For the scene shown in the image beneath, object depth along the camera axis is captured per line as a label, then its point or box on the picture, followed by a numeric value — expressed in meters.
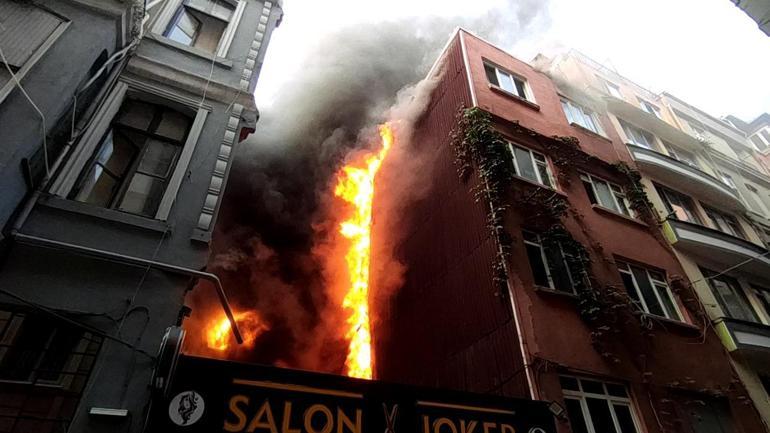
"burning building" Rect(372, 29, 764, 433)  8.52
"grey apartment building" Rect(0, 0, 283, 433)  4.50
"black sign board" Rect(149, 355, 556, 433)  4.73
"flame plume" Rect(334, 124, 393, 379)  13.83
